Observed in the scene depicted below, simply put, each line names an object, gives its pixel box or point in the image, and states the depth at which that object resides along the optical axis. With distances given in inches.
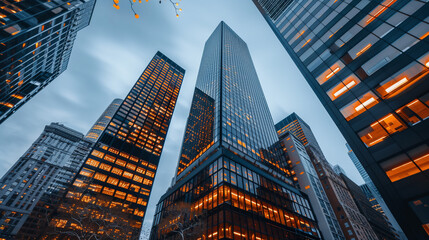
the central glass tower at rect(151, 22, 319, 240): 1212.5
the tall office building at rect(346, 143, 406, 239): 4894.2
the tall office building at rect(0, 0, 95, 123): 1395.2
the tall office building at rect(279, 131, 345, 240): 2198.6
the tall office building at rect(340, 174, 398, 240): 3742.6
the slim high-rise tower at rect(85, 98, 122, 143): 6794.3
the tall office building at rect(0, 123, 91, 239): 3609.7
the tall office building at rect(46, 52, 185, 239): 2588.6
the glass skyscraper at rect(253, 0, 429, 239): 451.2
